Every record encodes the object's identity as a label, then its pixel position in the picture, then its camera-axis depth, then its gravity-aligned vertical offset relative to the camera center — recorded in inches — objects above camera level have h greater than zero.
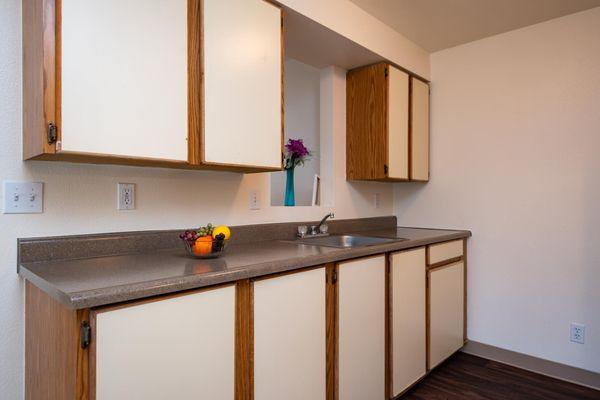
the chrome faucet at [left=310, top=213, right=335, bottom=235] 93.5 -7.4
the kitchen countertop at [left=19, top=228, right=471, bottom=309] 38.5 -9.4
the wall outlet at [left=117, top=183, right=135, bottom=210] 60.8 +0.3
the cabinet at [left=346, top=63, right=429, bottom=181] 100.2 +21.1
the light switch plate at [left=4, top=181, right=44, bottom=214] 50.8 +0.1
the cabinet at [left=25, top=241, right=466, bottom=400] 39.3 -19.4
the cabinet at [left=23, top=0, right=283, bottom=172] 45.1 +16.5
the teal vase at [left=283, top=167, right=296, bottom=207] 94.4 +2.7
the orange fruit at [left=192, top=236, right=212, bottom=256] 56.0 -7.2
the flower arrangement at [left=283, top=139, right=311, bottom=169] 96.3 +12.2
